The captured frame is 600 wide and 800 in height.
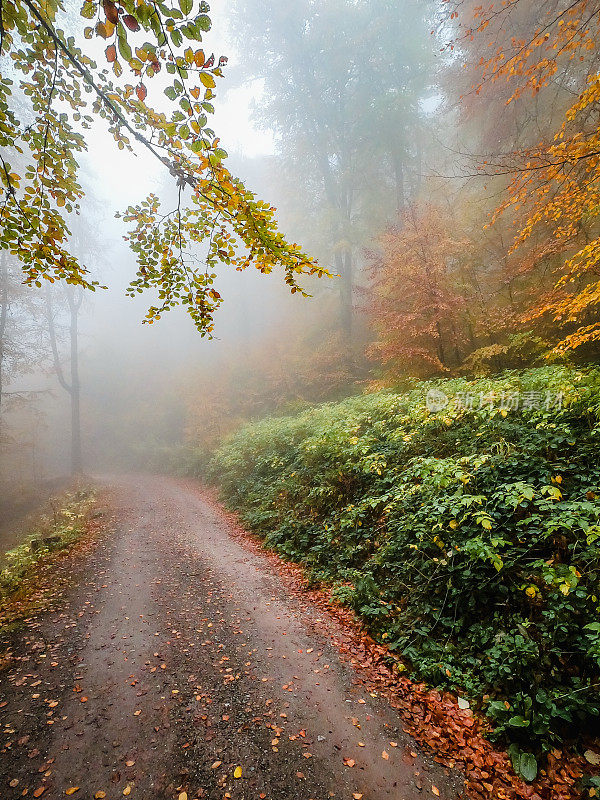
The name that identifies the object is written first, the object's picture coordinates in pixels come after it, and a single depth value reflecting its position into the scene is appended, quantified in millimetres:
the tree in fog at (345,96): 14984
